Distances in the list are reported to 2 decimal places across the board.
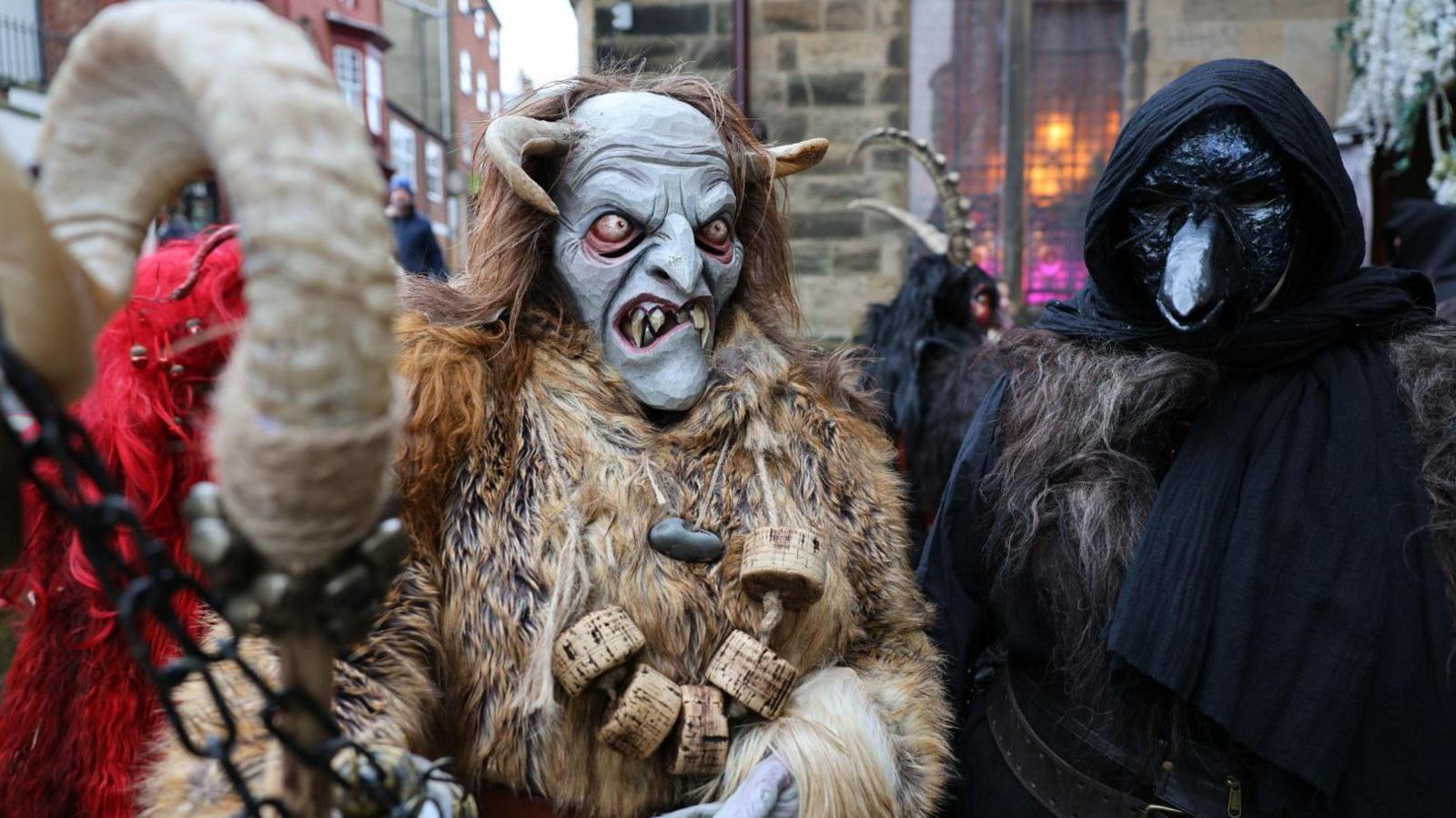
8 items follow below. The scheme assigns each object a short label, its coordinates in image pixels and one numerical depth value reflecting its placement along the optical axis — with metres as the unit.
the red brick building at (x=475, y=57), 23.58
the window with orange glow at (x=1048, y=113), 6.92
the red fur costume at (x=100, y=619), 1.69
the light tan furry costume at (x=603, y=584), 1.63
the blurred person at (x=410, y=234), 5.91
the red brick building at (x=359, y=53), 18.66
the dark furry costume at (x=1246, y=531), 1.64
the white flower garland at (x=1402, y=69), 5.07
